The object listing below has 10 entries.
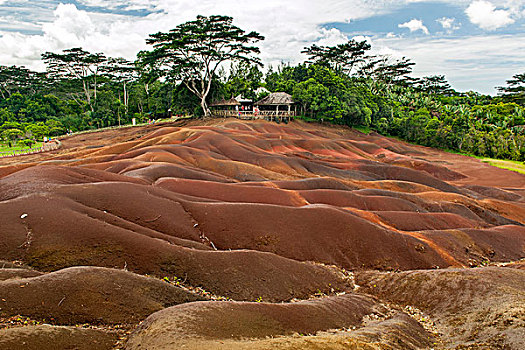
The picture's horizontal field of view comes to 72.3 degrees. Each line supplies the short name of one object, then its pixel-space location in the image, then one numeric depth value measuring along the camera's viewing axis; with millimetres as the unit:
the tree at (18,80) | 77562
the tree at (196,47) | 57812
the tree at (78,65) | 69000
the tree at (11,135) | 50656
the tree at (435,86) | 111238
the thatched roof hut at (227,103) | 64750
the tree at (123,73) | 74812
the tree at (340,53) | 86938
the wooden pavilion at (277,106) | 65369
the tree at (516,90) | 93375
